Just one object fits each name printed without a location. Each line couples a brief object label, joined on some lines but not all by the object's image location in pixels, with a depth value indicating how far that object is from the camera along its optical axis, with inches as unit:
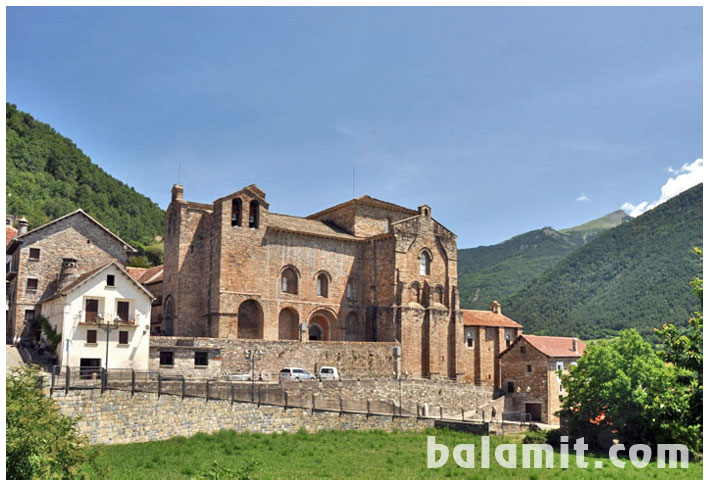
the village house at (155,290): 1924.2
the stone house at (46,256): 1535.4
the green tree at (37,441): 671.8
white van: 1630.2
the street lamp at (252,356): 1582.2
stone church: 1788.9
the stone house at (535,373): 2007.9
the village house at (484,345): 2137.6
